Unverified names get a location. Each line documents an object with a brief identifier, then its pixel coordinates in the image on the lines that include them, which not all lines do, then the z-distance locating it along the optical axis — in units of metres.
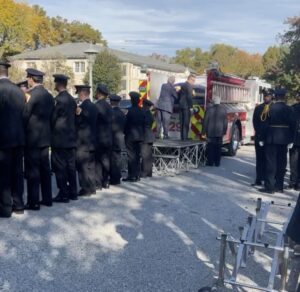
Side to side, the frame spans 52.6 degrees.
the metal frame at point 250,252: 2.51
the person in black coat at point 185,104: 7.43
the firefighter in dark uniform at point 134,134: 6.28
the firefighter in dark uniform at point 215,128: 7.60
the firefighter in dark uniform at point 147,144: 6.49
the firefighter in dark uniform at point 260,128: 6.10
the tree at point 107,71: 30.21
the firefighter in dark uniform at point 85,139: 5.25
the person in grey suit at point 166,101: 7.52
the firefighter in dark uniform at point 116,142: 6.00
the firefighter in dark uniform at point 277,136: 5.71
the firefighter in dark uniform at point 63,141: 4.84
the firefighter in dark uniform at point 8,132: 4.20
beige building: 36.55
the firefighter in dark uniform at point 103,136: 5.60
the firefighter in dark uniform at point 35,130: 4.47
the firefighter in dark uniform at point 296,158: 6.16
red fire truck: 7.91
